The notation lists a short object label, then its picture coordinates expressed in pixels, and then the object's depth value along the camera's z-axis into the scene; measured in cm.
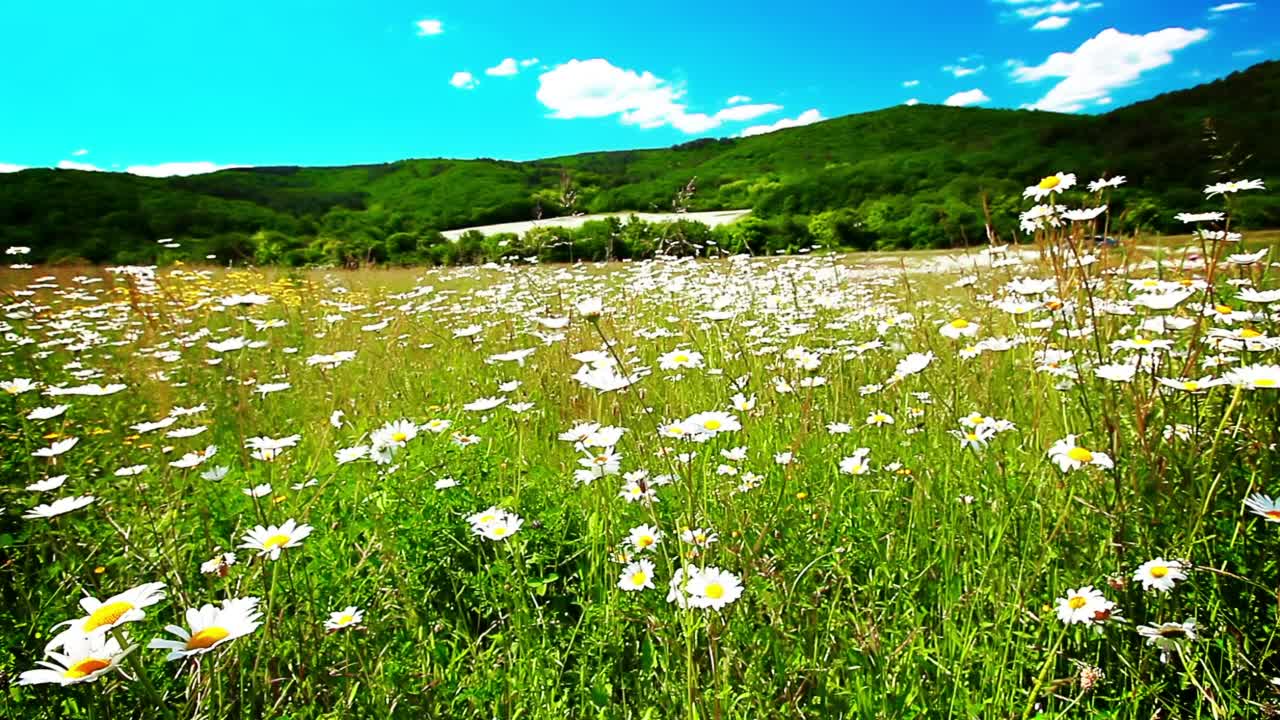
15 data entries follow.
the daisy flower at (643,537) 131
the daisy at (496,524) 127
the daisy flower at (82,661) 73
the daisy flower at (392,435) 150
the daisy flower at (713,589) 100
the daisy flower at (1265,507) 110
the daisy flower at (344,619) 114
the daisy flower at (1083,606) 107
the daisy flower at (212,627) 82
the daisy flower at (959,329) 167
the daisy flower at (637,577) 120
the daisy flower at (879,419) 203
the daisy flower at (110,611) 82
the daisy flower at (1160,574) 106
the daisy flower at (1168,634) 101
